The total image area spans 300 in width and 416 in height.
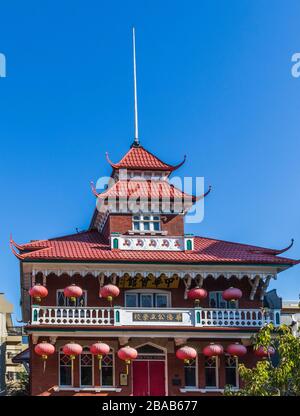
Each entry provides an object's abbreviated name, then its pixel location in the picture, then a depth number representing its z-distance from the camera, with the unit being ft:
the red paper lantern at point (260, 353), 119.65
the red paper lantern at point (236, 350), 120.47
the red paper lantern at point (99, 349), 117.60
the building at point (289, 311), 156.07
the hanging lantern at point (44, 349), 116.78
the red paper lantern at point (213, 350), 120.37
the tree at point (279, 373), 89.04
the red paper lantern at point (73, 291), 120.06
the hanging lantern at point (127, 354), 117.39
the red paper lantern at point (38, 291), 119.55
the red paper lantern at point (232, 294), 123.44
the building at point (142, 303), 120.37
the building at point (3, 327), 167.67
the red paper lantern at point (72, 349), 117.17
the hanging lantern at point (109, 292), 120.57
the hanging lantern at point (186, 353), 119.24
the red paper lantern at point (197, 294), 123.34
